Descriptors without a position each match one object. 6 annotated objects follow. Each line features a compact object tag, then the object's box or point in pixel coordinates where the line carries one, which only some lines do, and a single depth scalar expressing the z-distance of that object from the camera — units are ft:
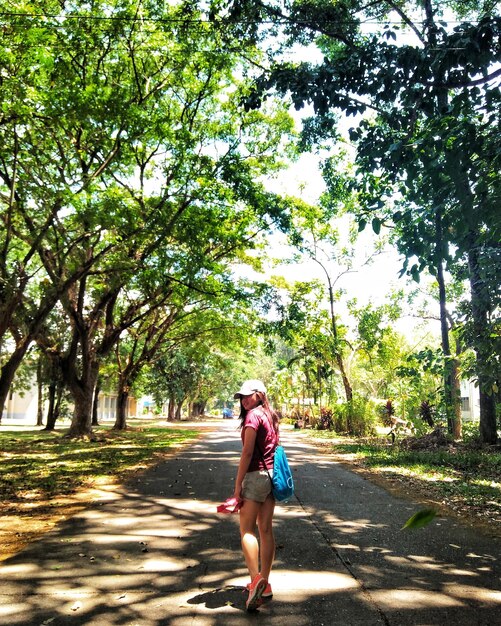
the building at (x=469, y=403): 125.80
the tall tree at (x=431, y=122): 16.06
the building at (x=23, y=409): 165.68
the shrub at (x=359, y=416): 74.74
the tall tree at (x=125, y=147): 35.83
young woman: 12.97
